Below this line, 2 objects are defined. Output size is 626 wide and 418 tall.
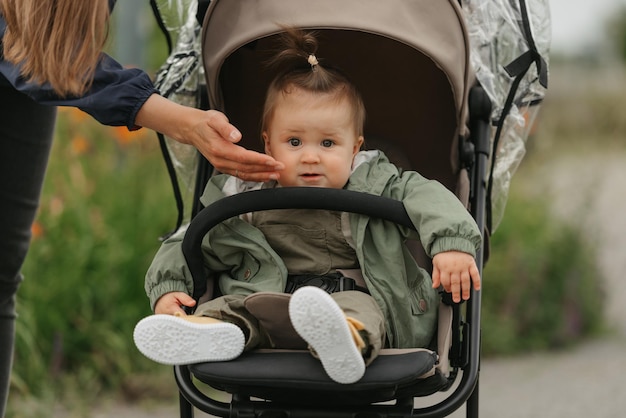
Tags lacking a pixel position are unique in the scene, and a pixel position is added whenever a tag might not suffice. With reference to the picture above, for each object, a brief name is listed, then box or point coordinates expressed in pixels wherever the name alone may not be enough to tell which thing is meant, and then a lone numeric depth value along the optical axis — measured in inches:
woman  202.4
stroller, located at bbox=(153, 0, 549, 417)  190.9
